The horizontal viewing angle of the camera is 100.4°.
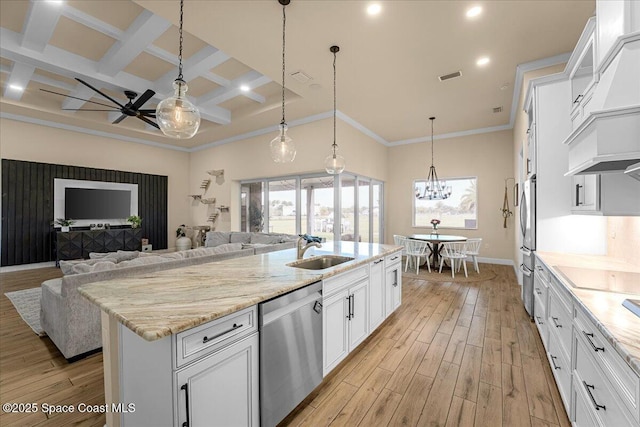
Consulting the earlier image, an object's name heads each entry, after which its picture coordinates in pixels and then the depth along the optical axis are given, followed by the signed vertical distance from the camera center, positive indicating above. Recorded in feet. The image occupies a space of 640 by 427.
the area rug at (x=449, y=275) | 16.89 -4.05
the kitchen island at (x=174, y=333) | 3.69 -1.82
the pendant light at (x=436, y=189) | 22.07 +2.32
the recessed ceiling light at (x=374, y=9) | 8.86 +6.97
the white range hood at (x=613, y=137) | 4.29 +1.31
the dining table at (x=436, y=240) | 18.08 -1.71
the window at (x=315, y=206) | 20.22 +0.71
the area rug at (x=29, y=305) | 10.19 -4.15
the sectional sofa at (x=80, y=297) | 7.80 -2.46
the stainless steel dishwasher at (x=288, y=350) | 4.94 -2.79
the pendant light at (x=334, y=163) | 12.32 +2.42
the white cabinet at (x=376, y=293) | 8.96 -2.76
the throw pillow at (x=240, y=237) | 20.83 -1.78
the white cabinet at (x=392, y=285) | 10.22 -2.83
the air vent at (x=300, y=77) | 13.26 +7.05
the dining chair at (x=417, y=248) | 18.53 -2.36
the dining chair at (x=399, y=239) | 19.20 -1.79
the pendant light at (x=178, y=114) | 7.90 +3.07
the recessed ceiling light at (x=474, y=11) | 9.03 +7.01
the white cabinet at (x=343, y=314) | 6.68 -2.78
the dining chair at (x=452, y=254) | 17.29 -2.58
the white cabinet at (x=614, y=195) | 5.93 +0.46
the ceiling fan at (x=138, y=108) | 13.49 +5.78
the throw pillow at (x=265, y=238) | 18.64 -1.68
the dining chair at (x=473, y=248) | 17.63 -2.23
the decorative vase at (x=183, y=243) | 25.52 -2.72
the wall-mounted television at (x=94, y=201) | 21.09 +1.16
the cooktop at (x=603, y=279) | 5.33 -1.44
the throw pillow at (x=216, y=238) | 21.77 -1.96
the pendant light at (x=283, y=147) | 10.18 +2.65
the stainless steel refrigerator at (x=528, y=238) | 10.37 -0.93
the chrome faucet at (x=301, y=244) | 8.52 -0.94
